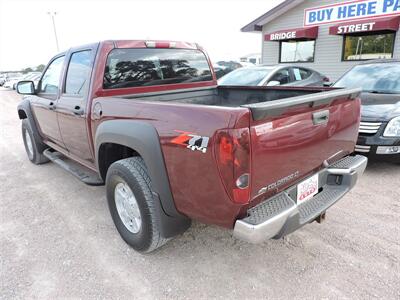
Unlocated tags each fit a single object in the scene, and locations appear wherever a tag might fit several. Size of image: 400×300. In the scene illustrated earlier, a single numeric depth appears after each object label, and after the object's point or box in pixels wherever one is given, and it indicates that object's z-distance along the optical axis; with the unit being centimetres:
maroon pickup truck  195
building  1170
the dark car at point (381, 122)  432
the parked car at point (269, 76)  714
